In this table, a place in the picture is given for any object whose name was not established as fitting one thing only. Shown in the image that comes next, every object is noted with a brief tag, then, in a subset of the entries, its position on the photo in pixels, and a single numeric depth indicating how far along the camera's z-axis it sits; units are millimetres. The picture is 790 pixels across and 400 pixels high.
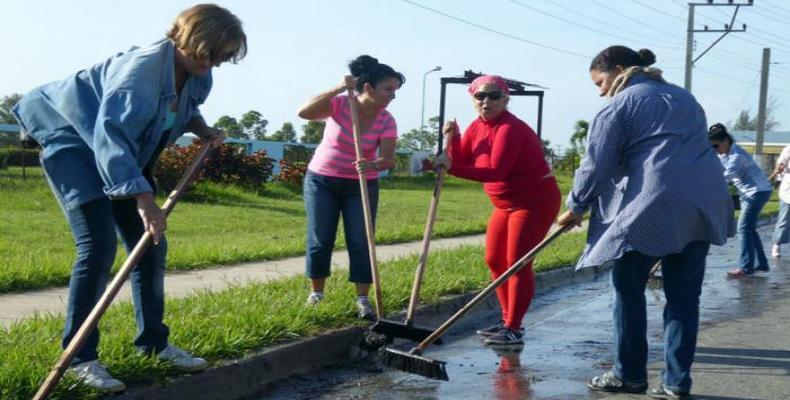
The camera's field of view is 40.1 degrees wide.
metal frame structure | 19641
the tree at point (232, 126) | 60791
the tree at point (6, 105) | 52184
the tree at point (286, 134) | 64000
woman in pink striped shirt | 6848
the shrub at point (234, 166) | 20631
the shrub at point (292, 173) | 25484
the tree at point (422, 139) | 66625
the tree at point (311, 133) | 57331
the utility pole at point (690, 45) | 36625
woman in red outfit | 6566
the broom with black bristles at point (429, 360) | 5547
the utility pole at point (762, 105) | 44281
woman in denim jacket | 4426
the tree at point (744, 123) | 119875
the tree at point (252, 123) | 65250
